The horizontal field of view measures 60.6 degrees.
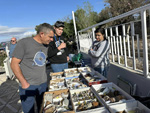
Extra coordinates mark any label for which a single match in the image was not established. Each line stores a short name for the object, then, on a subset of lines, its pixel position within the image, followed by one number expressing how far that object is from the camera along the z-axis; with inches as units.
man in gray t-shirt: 61.0
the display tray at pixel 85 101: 51.3
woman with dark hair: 91.4
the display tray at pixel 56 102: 55.5
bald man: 197.4
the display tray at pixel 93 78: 77.8
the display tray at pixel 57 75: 101.3
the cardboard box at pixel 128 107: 51.3
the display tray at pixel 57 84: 80.5
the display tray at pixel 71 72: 98.0
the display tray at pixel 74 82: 78.3
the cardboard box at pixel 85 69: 104.5
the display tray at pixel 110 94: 56.5
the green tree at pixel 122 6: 407.8
